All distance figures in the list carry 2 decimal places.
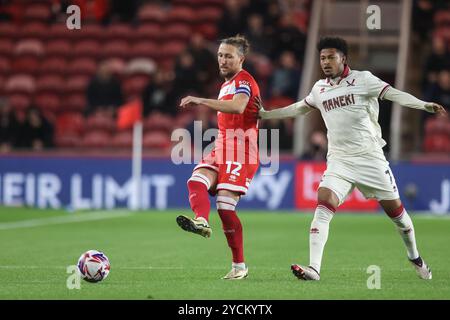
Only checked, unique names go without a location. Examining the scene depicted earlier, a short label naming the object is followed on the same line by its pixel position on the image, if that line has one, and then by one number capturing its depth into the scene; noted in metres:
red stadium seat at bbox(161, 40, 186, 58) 23.67
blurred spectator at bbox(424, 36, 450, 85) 20.89
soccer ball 8.45
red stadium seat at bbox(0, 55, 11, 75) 23.88
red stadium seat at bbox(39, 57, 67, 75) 23.75
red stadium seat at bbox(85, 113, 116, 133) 21.97
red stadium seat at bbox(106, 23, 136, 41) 24.19
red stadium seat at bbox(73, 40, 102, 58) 23.94
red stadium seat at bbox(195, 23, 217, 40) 23.83
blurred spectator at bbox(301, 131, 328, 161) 19.56
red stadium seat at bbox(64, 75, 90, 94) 23.34
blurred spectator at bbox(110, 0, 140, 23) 24.45
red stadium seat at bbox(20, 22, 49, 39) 24.62
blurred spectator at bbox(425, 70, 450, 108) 20.12
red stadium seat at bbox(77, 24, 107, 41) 24.27
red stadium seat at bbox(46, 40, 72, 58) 24.03
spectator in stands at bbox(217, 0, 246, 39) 22.39
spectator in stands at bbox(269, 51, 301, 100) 21.16
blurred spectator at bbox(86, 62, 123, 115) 21.80
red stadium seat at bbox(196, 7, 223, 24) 24.19
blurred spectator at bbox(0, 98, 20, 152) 21.05
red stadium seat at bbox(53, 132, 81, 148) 21.75
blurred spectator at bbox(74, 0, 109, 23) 23.72
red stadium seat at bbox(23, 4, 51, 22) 24.95
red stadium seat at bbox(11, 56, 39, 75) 23.83
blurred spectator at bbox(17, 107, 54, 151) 20.95
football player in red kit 8.95
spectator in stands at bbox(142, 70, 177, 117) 21.58
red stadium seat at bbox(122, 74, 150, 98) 23.09
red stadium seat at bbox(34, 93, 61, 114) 22.89
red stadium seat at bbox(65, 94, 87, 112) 23.12
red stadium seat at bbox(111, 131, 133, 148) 21.55
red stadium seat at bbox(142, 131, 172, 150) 21.33
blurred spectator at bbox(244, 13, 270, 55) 22.20
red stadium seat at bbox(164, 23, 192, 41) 23.98
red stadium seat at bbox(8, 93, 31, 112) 22.84
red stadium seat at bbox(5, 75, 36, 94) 23.17
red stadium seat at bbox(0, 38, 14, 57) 24.34
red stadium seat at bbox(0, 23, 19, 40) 24.70
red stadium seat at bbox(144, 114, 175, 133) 21.59
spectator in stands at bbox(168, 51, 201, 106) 21.27
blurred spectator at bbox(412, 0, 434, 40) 22.48
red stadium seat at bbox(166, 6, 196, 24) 24.14
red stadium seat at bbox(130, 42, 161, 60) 23.73
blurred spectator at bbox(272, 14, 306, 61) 22.16
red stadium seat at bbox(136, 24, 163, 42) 24.06
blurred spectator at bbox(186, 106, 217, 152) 20.03
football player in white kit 8.91
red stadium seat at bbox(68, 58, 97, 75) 23.67
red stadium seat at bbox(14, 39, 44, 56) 24.02
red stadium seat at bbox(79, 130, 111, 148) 21.75
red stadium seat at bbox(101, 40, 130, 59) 23.81
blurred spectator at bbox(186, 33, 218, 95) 21.28
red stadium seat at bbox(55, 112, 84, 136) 22.19
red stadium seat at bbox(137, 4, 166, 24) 24.34
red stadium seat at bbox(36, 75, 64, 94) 23.33
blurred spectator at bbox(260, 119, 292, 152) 20.03
